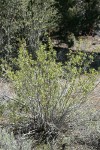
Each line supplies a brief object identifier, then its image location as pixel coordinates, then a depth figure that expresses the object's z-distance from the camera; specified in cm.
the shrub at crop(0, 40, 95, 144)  564
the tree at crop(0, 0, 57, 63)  1113
